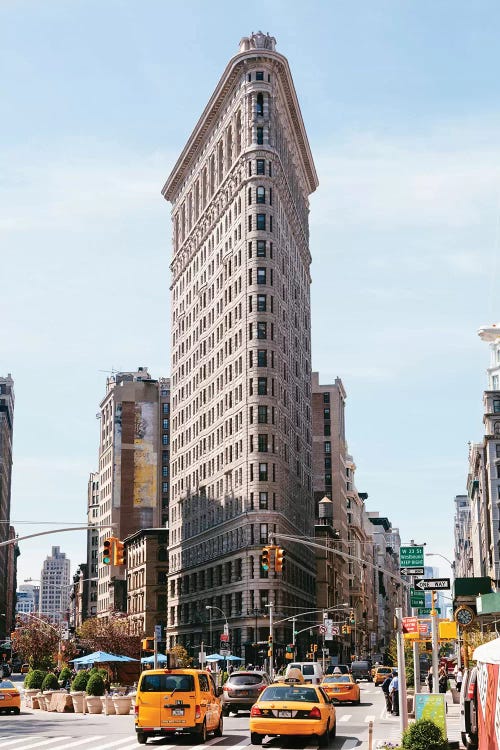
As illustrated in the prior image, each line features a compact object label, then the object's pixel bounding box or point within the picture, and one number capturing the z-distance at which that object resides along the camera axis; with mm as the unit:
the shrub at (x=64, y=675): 65000
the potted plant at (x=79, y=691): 48000
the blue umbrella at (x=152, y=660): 68712
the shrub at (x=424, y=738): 20203
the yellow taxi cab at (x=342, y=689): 51188
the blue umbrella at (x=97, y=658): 59109
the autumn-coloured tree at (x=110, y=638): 108438
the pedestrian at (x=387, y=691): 44344
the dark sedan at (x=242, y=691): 43750
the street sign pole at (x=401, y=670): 25875
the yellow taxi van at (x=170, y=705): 29047
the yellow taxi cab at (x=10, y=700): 46594
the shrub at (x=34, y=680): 58169
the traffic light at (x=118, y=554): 38031
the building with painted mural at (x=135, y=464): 186125
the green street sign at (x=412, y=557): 32625
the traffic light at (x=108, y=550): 37906
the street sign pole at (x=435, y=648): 32438
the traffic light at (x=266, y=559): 44562
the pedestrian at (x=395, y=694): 41875
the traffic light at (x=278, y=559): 45219
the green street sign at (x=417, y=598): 35500
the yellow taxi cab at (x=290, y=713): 27078
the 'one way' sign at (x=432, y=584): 33000
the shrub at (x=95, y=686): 49969
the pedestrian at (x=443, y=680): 55031
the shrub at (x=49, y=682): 56906
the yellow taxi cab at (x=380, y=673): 79688
